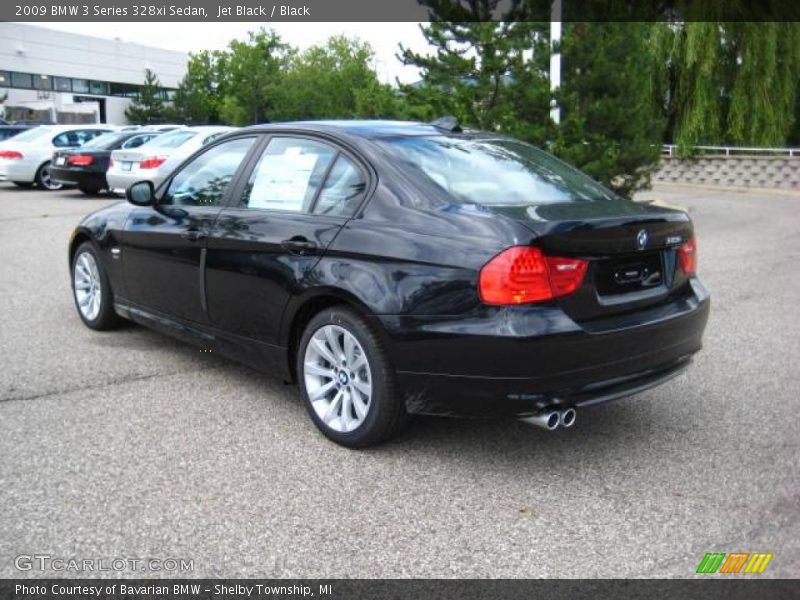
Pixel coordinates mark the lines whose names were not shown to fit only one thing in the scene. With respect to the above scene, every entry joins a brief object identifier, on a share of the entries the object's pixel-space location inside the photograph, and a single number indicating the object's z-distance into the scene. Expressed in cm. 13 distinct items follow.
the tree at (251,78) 8194
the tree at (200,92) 7825
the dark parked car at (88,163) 1805
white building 6600
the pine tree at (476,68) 1391
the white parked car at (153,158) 1569
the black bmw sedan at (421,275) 365
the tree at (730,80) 2483
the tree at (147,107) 7444
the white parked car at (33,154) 1978
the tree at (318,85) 8119
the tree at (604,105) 1315
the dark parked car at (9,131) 2294
